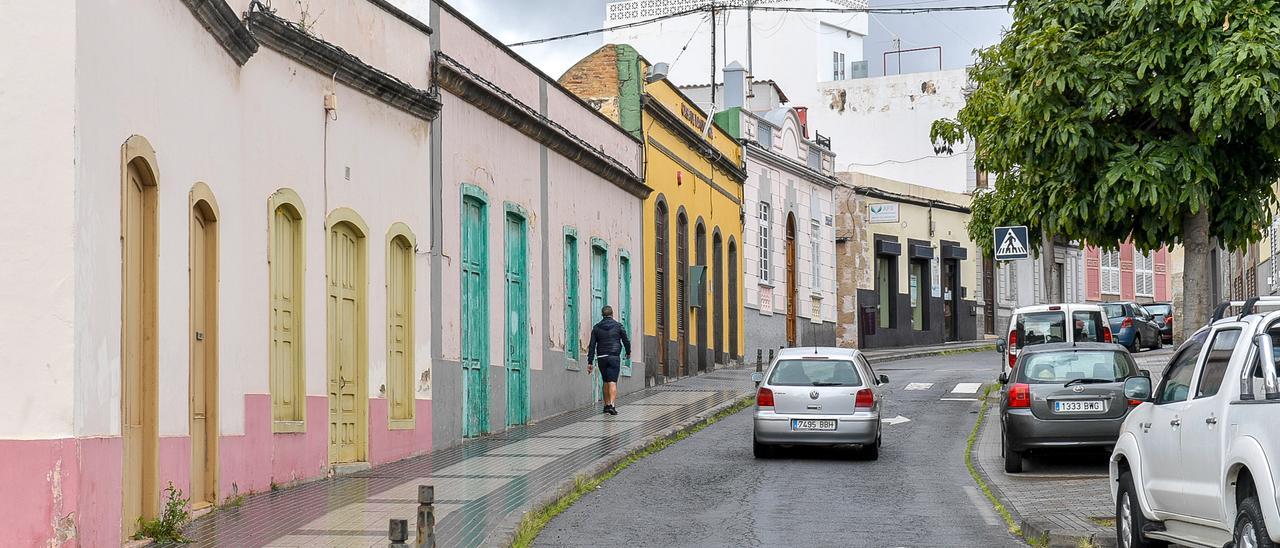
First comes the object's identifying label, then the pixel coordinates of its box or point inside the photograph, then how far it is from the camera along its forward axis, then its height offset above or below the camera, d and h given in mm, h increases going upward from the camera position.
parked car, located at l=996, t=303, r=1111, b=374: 26297 -120
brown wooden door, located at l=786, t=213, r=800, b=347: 41125 +968
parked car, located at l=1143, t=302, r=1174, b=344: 43809 -6
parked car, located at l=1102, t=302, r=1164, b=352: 38000 -243
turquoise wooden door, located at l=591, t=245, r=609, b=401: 26438 +787
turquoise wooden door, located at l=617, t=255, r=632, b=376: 28109 +569
